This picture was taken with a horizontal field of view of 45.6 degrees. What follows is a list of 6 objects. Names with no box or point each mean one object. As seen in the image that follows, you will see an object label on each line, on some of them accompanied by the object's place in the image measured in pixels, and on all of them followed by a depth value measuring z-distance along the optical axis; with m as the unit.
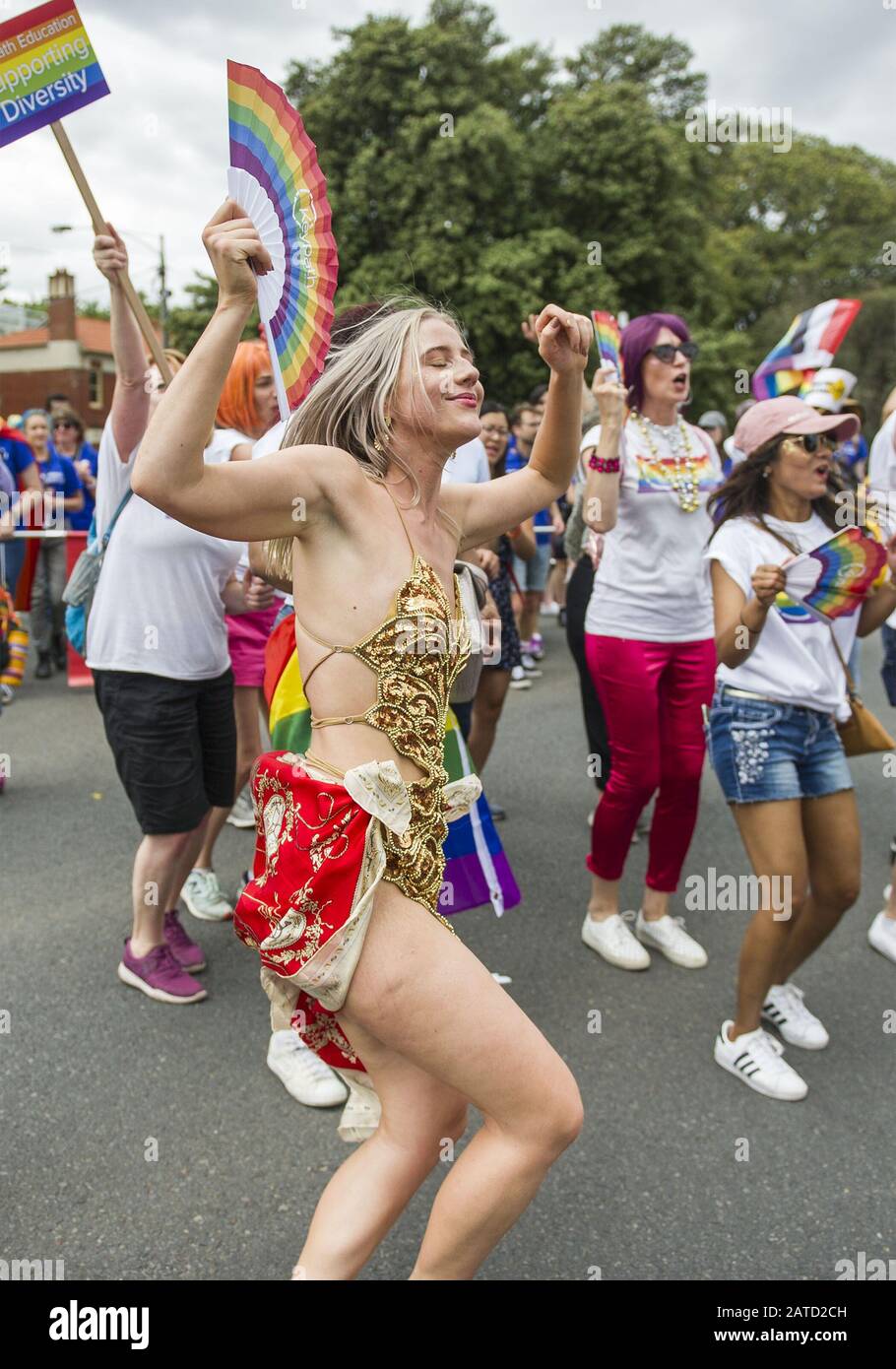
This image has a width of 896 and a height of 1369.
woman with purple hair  3.65
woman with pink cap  2.93
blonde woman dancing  1.70
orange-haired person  3.63
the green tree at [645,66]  30.20
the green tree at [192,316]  25.55
